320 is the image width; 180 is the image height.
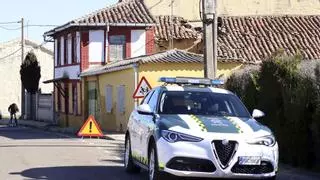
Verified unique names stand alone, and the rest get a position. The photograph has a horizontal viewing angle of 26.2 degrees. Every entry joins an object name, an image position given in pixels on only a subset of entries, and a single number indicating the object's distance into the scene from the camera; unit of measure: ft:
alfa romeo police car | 33.88
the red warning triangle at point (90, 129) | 88.00
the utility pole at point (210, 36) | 61.21
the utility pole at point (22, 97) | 175.52
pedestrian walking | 142.46
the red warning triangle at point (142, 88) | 82.02
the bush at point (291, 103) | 46.39
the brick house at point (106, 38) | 119.65
